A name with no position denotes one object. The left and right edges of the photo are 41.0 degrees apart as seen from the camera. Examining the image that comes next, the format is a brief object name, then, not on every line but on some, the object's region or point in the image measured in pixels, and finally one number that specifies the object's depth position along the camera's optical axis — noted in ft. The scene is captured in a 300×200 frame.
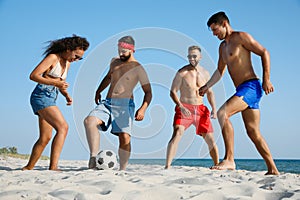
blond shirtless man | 20.27
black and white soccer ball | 17.25
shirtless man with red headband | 18.06
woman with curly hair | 17.08
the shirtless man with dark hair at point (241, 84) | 15.92
